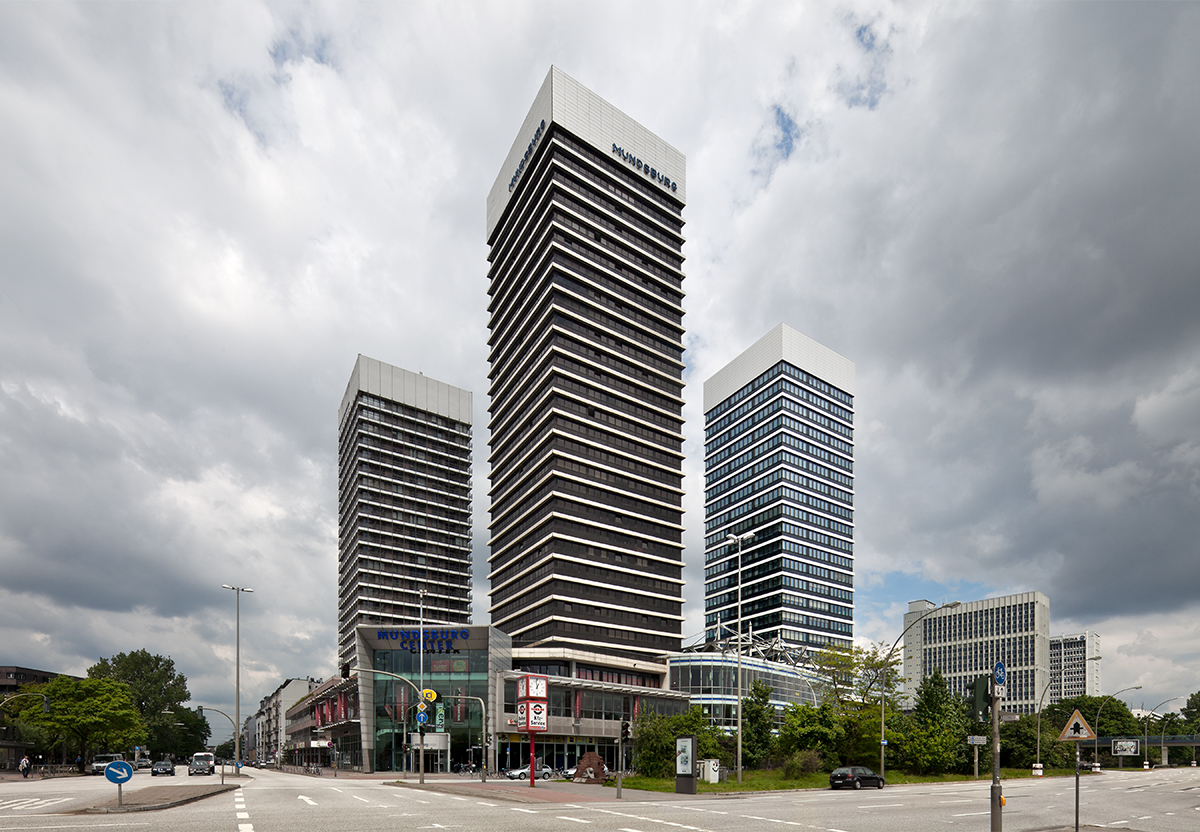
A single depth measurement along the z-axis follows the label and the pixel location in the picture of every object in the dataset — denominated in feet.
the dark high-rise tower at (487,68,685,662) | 378.32
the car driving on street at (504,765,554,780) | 216.13
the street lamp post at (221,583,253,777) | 204.85
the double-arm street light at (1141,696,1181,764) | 457.19
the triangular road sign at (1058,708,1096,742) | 64.95
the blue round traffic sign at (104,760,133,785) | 79.56
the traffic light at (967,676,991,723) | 53.99
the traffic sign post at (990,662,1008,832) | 52.85
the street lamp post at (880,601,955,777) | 168.29
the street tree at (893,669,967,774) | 194.18
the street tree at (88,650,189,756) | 488.02
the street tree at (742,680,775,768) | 191.11
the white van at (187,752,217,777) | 242.17
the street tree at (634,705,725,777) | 161.07
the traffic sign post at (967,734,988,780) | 189.37
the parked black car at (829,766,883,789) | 147.23
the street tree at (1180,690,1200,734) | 558.81
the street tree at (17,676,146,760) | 298.97
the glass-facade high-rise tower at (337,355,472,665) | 531.91
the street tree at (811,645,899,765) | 191.31
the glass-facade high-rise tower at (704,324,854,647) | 526.16
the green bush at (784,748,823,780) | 167.94
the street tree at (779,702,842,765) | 177.37
